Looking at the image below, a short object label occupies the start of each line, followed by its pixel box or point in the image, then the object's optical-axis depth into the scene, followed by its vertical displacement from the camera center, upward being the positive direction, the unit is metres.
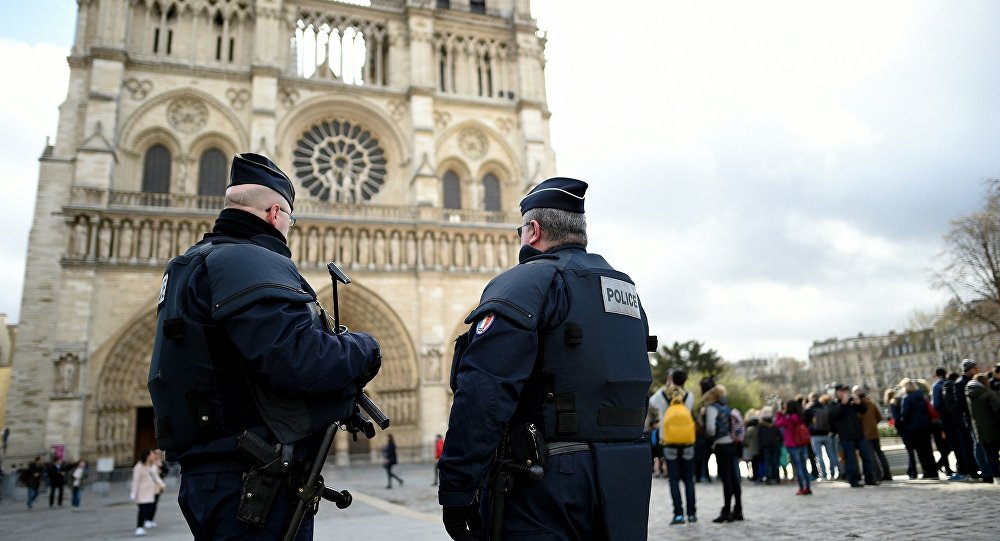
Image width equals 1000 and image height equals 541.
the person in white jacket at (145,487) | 8.42 -0.55
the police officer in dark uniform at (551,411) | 2.24 +0.05
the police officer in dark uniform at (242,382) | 2.20 +0.21
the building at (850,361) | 77.19 +6.22
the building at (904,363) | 66.07 +4.81
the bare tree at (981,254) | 22.61 +5.40
